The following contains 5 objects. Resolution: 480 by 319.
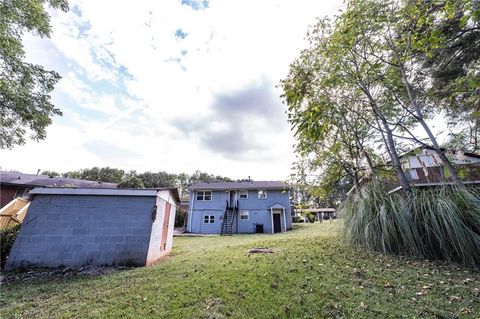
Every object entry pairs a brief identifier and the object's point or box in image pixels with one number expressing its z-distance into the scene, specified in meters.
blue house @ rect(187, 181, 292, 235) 20.55
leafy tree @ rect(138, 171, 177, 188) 47.84
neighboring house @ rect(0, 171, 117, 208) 18.70
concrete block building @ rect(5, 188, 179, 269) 6.07
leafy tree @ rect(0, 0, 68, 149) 7.03
